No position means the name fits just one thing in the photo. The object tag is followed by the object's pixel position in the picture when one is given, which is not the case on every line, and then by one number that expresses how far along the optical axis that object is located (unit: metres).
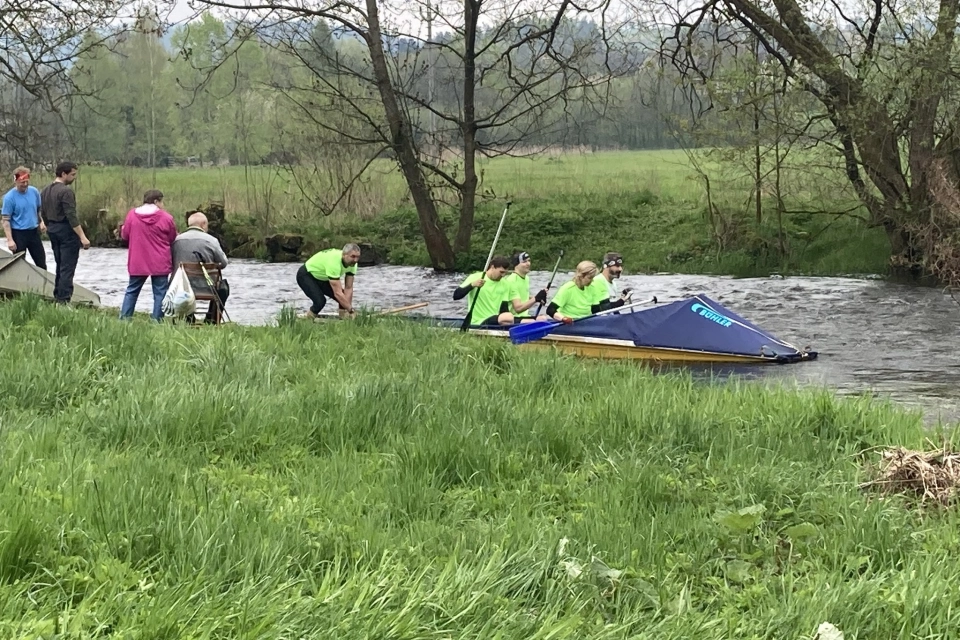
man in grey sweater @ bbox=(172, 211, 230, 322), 11.16
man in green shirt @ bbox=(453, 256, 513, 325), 11.74
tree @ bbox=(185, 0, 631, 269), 18.72
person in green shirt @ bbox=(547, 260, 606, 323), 11.81
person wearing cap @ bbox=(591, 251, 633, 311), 12.07
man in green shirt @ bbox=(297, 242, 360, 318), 12.13
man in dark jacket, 11.41
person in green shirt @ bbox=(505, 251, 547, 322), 12.07
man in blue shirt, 12.86
